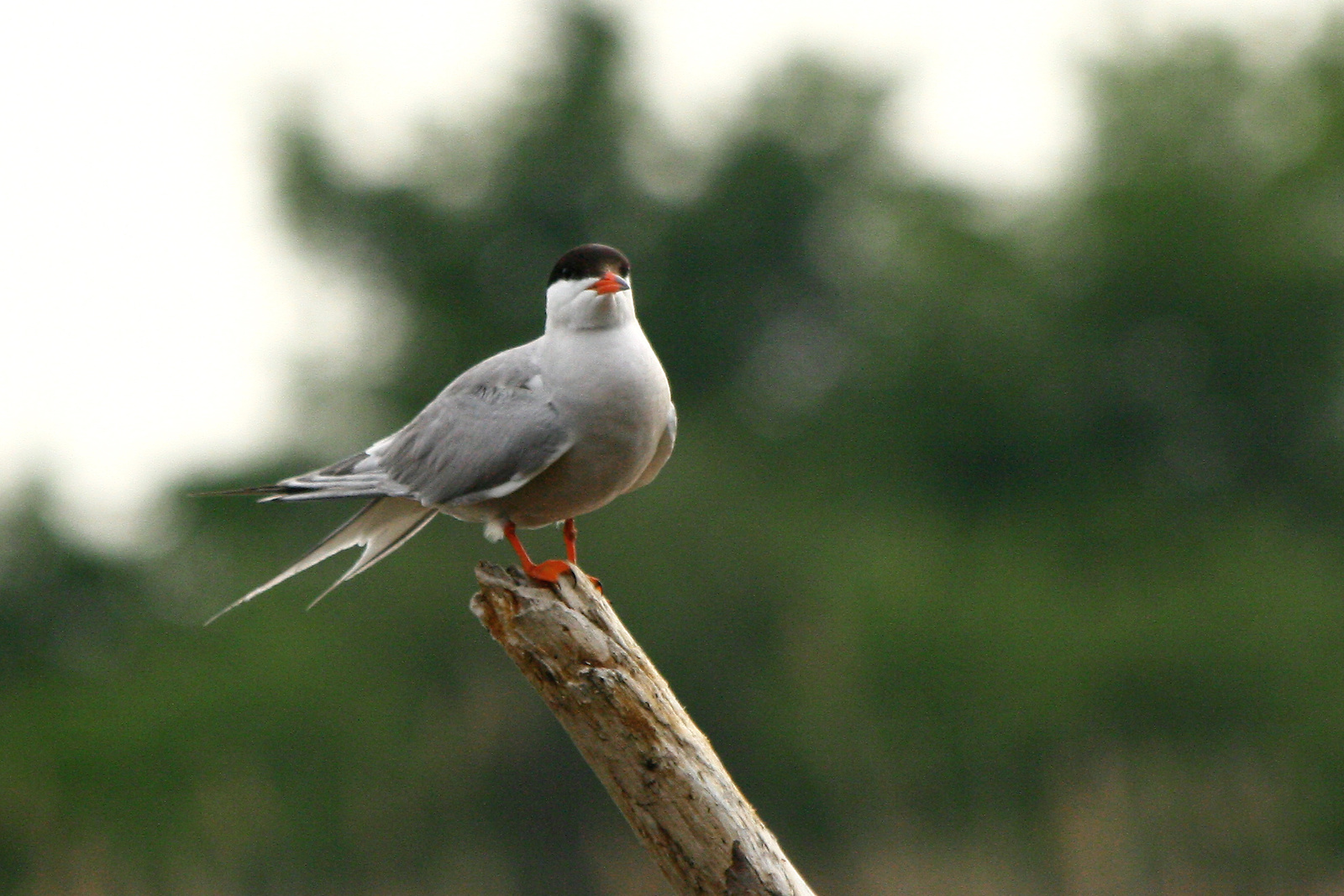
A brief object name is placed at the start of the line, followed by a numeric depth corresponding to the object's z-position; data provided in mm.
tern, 12711
